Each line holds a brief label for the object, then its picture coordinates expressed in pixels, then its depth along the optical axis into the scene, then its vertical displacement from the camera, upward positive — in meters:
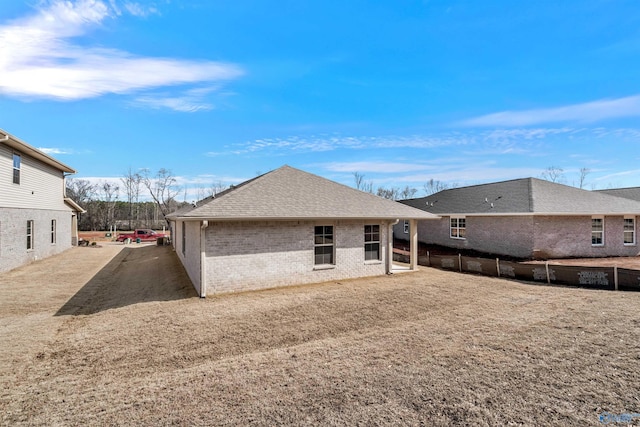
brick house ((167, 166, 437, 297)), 10.52 -0.68
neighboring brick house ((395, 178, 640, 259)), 17.48 -0.47
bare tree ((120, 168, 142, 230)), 60.09 +5.87
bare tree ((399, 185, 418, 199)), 70.78 +5.06
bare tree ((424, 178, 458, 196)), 70.14 +6.58
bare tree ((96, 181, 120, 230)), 51.42 +1.45
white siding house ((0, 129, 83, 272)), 15.07 +0.82
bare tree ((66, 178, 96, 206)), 54.86 +5.27
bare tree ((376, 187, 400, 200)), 64.62 +4.68
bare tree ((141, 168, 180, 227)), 55.25 +5.54
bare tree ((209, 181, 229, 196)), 63.58 +6.15
